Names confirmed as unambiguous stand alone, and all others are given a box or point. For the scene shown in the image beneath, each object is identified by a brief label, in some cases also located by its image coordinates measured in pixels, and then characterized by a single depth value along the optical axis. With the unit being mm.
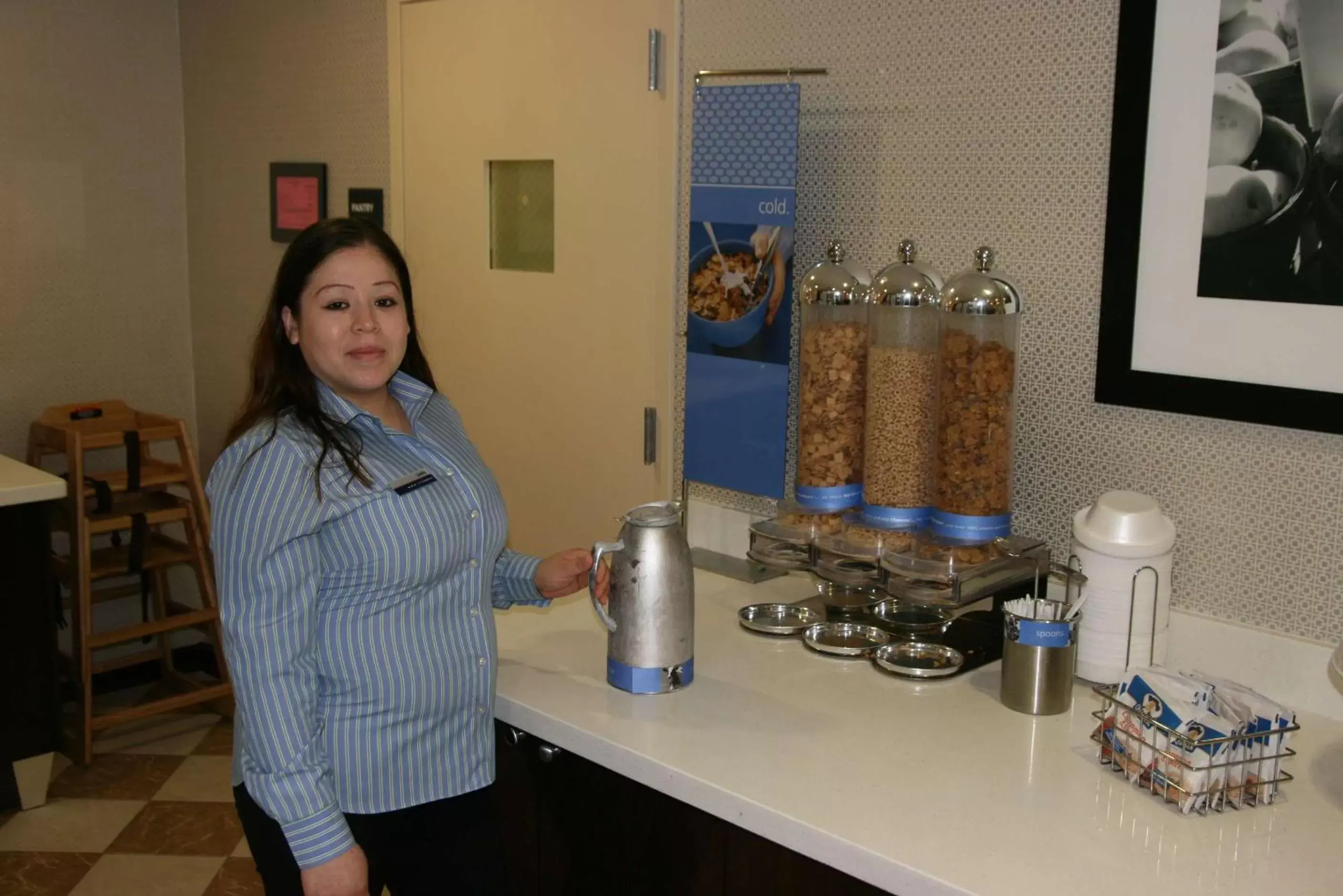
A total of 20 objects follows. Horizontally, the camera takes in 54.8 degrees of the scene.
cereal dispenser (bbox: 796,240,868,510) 2084
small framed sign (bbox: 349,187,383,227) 3451
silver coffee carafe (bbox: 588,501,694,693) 1776
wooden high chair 3625
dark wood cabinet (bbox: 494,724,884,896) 1537
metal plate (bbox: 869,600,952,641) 2037
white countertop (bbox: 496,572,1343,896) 1365
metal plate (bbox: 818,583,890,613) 2123
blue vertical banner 2250
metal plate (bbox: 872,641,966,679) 1869
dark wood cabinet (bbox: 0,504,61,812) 3209
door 2695
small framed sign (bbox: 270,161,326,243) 3643
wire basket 1477
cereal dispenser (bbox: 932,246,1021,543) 1921
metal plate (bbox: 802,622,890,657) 1955
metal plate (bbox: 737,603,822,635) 2051
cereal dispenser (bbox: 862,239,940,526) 1995
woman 1541
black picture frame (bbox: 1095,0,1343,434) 1798
